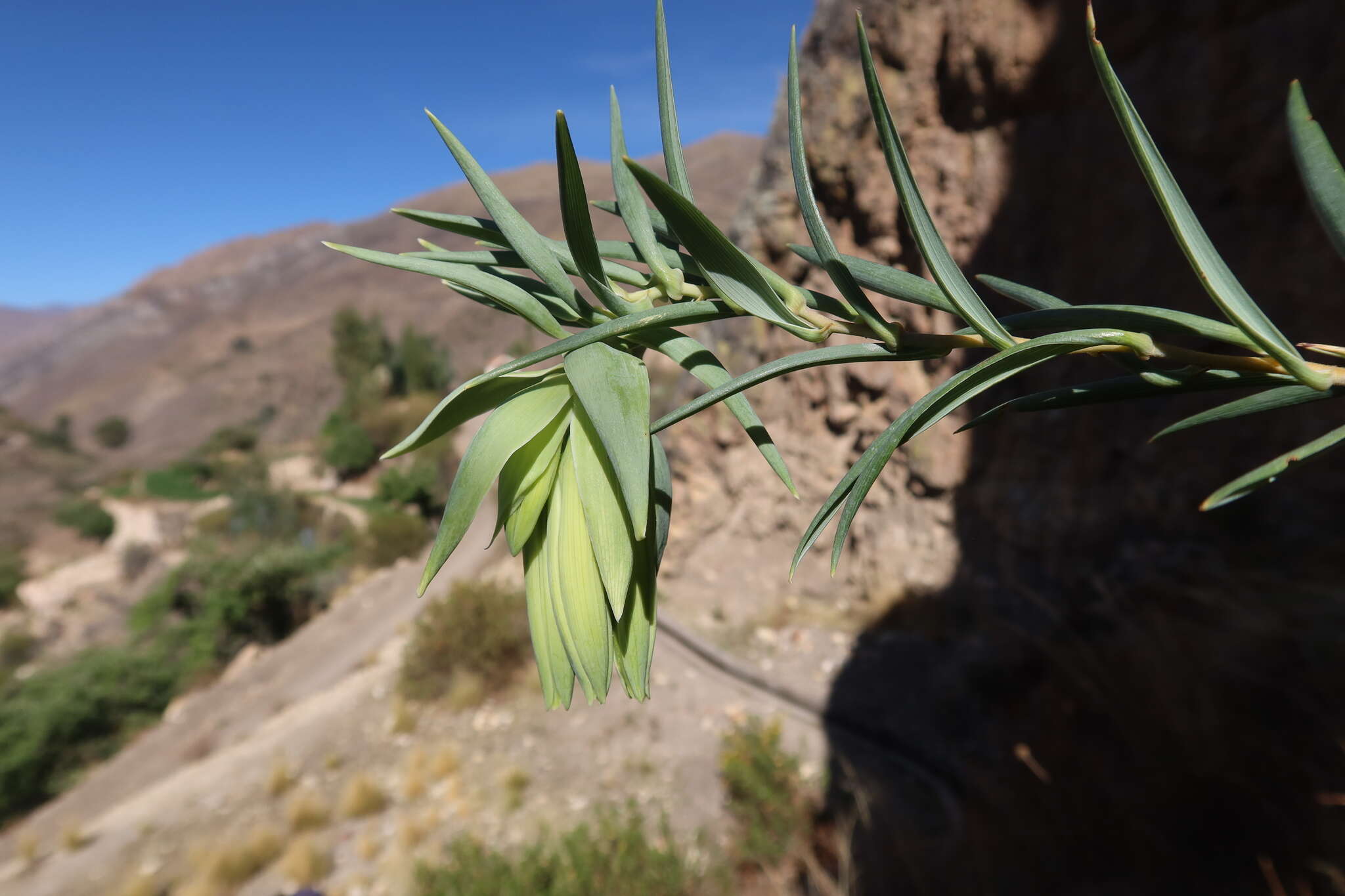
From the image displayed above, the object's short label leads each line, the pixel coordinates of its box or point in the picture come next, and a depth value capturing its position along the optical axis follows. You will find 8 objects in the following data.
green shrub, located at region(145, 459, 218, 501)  25.00
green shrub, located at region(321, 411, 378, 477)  22.66
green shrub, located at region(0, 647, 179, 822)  8.56
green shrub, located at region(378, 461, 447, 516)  15.20
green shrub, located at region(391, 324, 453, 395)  26.30
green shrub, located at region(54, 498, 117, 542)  23.06
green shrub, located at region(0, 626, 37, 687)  14.68
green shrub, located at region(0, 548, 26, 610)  18.67
